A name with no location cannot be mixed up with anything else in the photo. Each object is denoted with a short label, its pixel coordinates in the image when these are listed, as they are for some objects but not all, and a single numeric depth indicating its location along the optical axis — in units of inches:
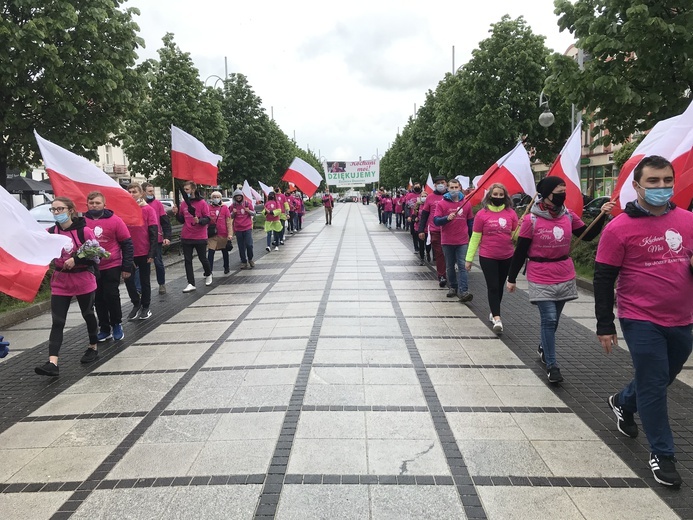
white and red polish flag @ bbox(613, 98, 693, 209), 164.9
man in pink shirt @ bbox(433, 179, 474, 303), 352.8
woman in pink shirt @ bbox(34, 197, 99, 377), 226.4
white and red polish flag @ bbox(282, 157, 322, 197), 748.6
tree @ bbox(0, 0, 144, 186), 414.9
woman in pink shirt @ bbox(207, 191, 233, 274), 458.0
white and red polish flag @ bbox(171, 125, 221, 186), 395.2
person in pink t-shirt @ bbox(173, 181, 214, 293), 402.6
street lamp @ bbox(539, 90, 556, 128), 645.9
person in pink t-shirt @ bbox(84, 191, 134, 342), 261.7
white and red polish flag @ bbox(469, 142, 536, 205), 294.2
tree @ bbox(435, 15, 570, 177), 784.3
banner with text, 1819.6
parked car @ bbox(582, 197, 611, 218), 771.4
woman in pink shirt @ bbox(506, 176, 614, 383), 202.4
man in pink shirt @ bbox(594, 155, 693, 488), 135.5
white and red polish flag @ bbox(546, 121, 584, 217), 236.4
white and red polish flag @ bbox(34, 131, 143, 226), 254.8
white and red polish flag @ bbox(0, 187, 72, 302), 166.2
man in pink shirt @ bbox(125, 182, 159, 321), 332.9
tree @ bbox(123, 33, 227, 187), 901.2
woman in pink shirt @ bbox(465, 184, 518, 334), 276.8
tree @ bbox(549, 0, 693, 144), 349.7
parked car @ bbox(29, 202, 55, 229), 671.9
